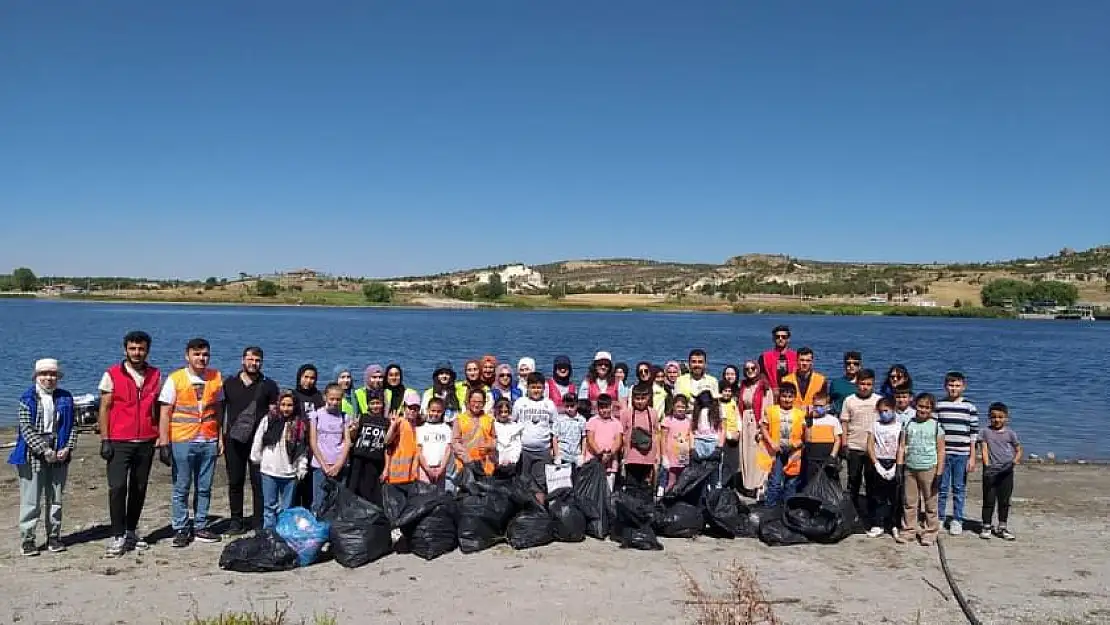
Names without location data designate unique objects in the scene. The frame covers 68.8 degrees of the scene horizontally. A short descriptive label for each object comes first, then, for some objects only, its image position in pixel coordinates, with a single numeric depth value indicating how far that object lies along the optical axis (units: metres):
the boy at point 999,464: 7.62
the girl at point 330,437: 7.13
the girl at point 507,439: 7.75
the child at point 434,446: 7.35
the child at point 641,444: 7.98
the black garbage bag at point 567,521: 7.16
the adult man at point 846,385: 8.29
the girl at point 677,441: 8.21
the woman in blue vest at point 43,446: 6.40
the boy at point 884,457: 7.64
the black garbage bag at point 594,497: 7.35
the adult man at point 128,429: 6.55
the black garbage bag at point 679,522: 7.38
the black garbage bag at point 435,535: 6.72
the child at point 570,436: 8.05
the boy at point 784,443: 7.93
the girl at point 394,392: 7.73
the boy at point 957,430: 7.55
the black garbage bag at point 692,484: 7.60
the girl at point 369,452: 7.20
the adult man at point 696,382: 8.95
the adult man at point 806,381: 8.24
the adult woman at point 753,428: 8.35
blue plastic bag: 6.47
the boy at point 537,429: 7.91
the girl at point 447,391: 8.10
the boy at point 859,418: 7.83
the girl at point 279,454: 6.98
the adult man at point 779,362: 8.83
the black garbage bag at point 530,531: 7.03
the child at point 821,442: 7.76
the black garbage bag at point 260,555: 6.29
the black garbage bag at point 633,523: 7.07
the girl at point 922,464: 7.40
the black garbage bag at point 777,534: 7.26
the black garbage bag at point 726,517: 7.44
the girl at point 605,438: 7.79
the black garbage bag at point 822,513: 7.30
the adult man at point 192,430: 6.79
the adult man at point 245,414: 6.98
